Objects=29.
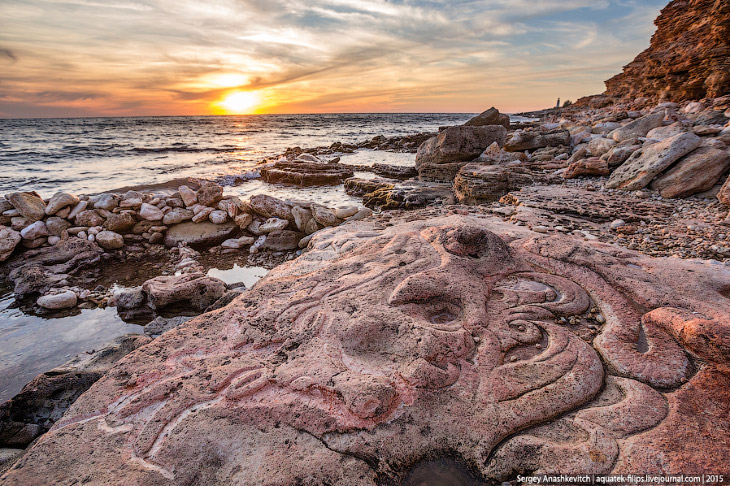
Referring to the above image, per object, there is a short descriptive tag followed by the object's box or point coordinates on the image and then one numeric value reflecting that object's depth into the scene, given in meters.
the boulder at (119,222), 6.91
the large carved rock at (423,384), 1.61
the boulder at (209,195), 7.68
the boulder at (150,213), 7.23
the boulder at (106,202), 7.14
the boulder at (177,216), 7.28
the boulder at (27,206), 6.57
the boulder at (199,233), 7.06
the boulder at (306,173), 13.12
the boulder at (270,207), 7.43
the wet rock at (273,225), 7.17
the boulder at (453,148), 11.61
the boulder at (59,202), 6.77
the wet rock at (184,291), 4.52
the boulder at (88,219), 6.87
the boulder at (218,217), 7.38
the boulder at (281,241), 6.88
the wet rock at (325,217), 7.14
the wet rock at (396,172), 13.38
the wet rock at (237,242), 7.02
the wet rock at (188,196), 7.62
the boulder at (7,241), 5.97
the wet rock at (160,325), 4.04
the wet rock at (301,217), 7.28
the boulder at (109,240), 6.59
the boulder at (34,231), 6.29
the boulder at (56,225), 6.61
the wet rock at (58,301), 4.69
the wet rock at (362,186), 11.17
